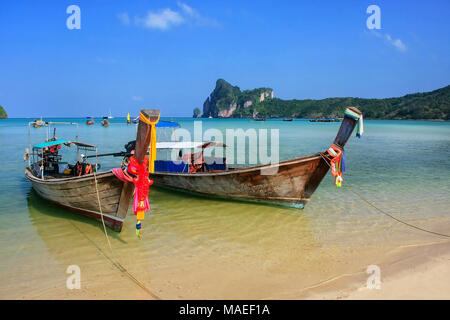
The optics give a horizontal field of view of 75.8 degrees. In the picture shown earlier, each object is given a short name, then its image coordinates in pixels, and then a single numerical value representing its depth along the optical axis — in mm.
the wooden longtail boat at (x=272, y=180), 8219
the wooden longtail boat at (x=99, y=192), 5902
